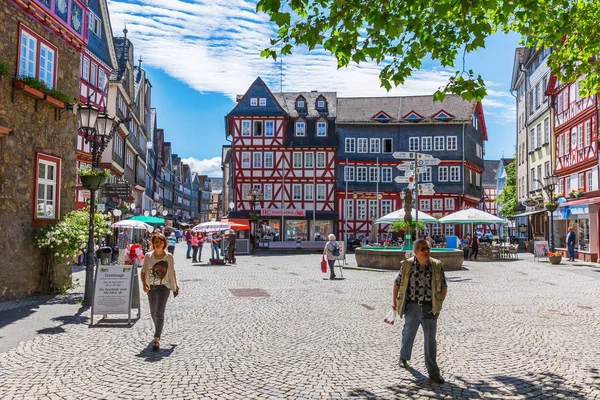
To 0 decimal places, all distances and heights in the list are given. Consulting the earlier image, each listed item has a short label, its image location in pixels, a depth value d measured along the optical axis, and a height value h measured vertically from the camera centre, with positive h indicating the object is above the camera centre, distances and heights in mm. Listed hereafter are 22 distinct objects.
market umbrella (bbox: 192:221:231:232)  29567 +745
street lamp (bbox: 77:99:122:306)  12180 +2291
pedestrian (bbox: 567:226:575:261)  28500 +130
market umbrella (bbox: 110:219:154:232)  25775 +747
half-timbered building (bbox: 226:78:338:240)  49500 +6289
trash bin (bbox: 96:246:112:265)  19594 -444
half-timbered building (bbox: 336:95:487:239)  50406 +7188
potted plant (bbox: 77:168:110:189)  12531 +1337
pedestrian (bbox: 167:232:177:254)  29419 -24
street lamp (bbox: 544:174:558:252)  28578 +2811
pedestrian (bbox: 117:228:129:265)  22120 -167
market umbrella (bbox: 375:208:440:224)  28047 +1234
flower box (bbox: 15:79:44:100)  12286 +3163
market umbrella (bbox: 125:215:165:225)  29384 +1100
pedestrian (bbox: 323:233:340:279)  19156 -326
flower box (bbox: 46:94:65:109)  13355 +3160
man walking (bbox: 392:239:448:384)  6625 -536
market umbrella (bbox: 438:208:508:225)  29844 +1304
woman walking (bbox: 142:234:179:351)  8211 -504
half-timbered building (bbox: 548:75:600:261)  28609 +4222
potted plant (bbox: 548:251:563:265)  26780 -601
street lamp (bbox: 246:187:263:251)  47144 +3674
